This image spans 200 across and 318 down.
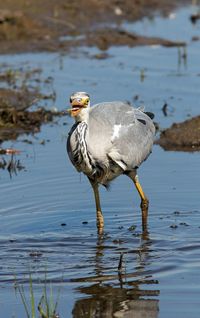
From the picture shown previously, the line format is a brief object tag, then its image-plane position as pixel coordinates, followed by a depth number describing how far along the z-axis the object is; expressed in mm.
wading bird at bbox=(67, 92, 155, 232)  15164
